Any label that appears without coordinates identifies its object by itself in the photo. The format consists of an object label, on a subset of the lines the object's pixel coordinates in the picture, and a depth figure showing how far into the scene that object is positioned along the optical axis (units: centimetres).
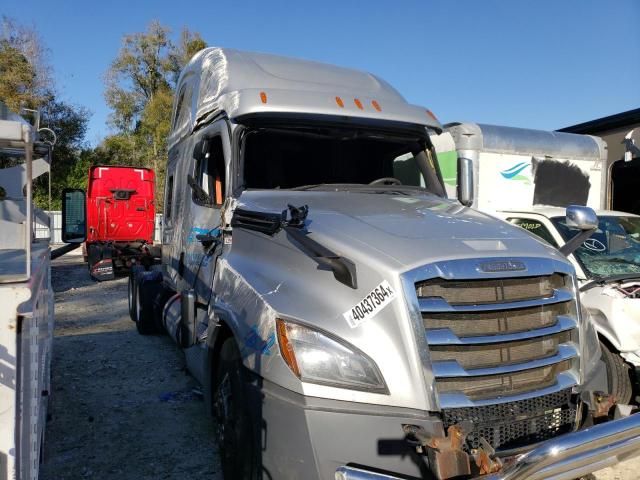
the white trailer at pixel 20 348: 209
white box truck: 479
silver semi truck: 239
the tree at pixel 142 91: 3189
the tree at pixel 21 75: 2541
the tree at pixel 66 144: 2903
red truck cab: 1521
